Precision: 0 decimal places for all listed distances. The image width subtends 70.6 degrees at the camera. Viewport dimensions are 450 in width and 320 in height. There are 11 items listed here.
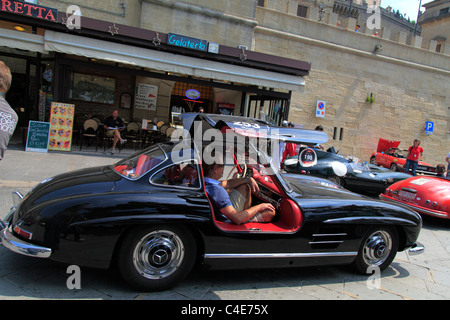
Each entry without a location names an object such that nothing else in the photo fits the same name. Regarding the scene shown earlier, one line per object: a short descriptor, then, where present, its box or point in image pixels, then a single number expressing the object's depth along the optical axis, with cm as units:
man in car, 318
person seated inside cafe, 1036
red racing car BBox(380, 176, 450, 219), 597
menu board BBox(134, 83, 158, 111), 1423
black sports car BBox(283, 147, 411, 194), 845
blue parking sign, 1991
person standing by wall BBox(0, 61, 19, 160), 302
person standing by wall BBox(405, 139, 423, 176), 1156
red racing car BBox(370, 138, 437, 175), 1447
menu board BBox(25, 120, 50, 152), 895
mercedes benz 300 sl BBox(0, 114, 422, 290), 260
